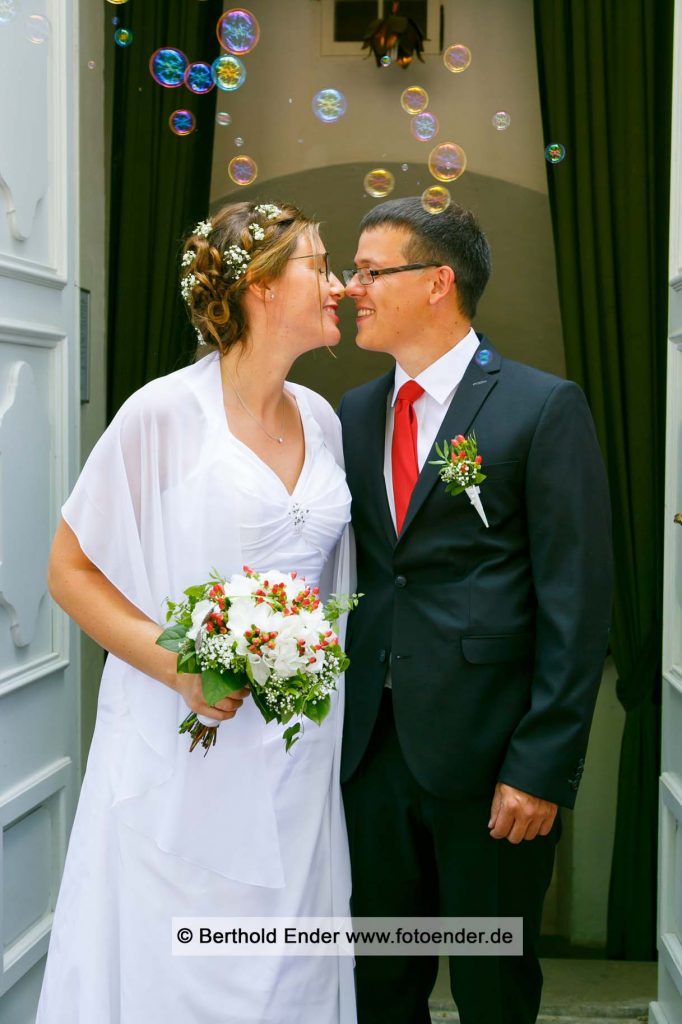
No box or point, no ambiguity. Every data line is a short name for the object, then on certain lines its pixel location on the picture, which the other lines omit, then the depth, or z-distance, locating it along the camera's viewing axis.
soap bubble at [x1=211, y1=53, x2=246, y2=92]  3.49
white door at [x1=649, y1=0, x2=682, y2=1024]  3.12
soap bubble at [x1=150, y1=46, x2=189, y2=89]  3.45
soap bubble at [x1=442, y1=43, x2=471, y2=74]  3.62
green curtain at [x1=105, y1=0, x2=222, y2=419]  4.29
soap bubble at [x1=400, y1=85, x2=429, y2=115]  3.71
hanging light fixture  4.59
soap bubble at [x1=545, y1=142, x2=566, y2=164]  3.68
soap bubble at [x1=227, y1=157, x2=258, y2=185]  3.49
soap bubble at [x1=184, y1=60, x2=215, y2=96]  3.60
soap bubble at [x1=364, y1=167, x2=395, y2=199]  3.49
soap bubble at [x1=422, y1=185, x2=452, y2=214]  2.77
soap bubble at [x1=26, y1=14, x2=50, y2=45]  2.90
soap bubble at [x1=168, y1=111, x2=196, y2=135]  3.98
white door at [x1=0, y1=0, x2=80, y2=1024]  2.87
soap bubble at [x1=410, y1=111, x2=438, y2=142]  3.61
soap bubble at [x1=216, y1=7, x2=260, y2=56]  3.50
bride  2.38
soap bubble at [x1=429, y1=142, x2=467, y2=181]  3.41
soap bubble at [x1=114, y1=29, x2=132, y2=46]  3.49
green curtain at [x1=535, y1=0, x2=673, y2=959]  4.18
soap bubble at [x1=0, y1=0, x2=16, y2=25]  2.75
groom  2.44
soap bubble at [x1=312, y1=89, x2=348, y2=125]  3.56
